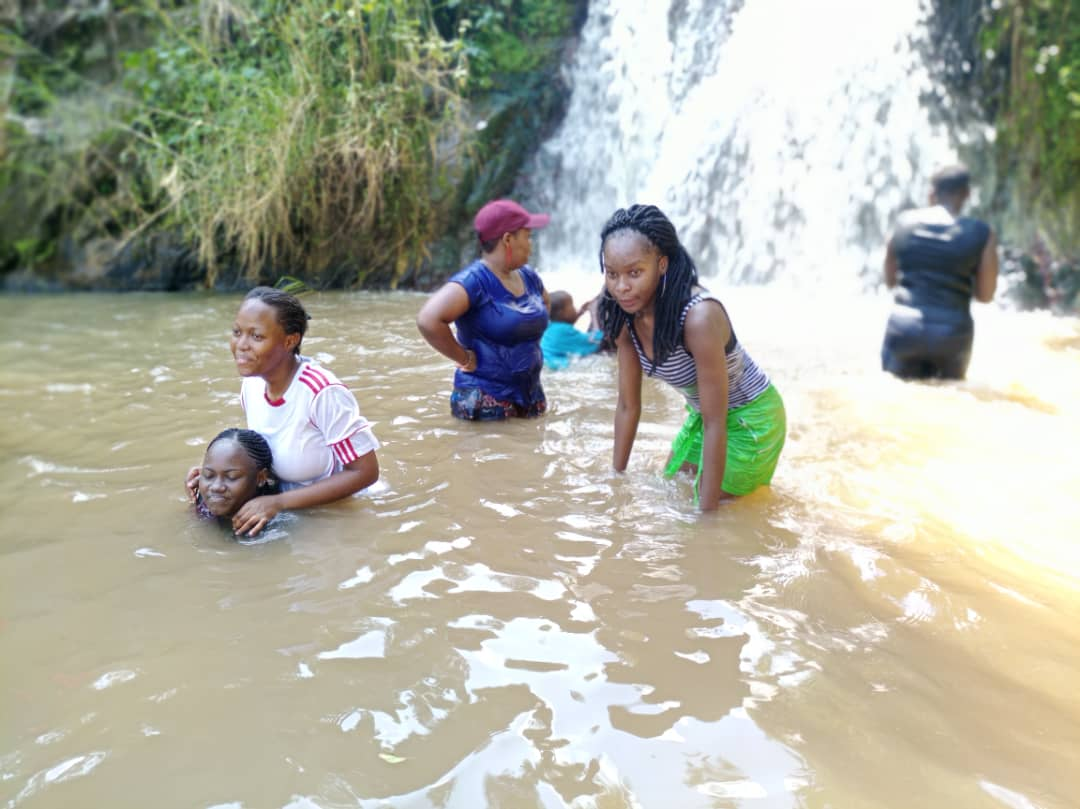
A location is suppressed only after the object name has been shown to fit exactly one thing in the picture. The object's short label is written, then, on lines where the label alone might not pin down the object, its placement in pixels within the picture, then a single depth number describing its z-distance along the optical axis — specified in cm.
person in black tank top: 560
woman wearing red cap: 456
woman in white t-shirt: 314
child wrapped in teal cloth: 652
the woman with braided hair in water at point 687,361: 317
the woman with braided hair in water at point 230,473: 316
